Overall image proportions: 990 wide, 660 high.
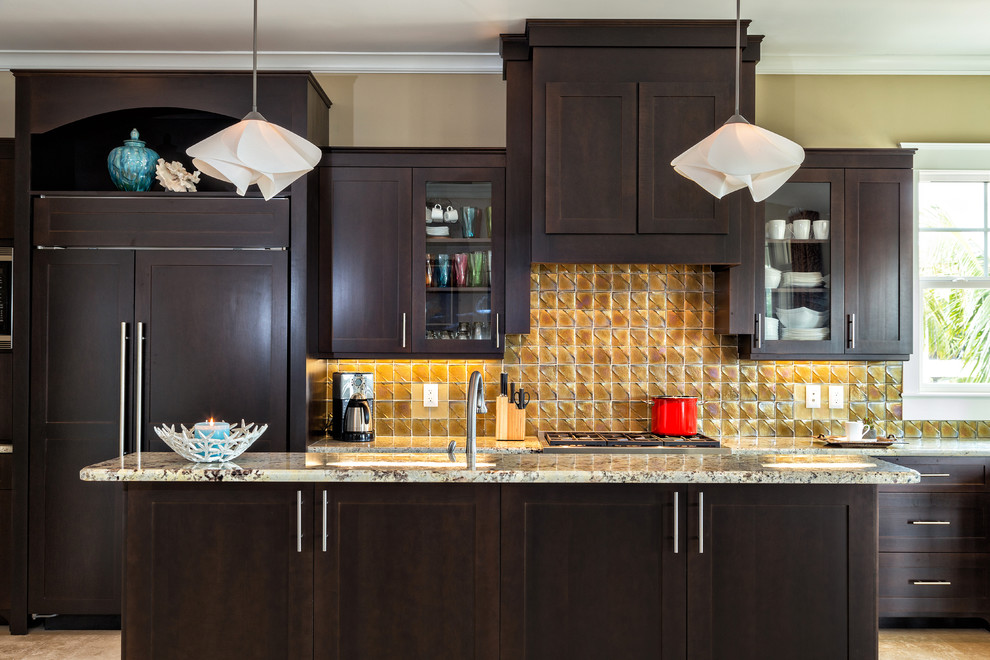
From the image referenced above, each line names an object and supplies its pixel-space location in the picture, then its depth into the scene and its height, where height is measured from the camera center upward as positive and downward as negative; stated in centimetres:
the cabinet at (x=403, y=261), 388 +35
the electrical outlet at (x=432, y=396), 420 -35
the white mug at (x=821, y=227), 393 +54
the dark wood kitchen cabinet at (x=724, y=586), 223 -72
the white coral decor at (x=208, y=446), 232 -35
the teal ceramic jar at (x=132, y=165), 377 +79
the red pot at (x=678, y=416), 402 -43
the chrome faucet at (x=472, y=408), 230 -23
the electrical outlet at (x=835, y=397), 420 -34
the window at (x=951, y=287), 422 +26
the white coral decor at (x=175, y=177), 374 +74
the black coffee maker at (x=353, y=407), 389 -38
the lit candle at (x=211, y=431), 232 -30
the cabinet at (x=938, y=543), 367 -98
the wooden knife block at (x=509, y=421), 391 -45
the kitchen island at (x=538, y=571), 223 -68
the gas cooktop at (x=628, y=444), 367 -54
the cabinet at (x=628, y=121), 368 +100
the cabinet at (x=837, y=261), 391 +36
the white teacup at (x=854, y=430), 384 -47
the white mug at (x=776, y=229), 393 +52
